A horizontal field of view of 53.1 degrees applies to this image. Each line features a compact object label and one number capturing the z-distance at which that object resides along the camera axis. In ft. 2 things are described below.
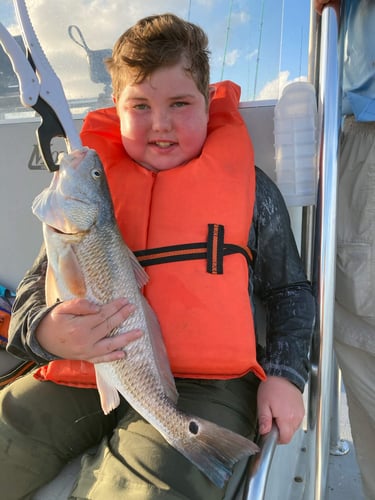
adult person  1.93
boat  1.73
